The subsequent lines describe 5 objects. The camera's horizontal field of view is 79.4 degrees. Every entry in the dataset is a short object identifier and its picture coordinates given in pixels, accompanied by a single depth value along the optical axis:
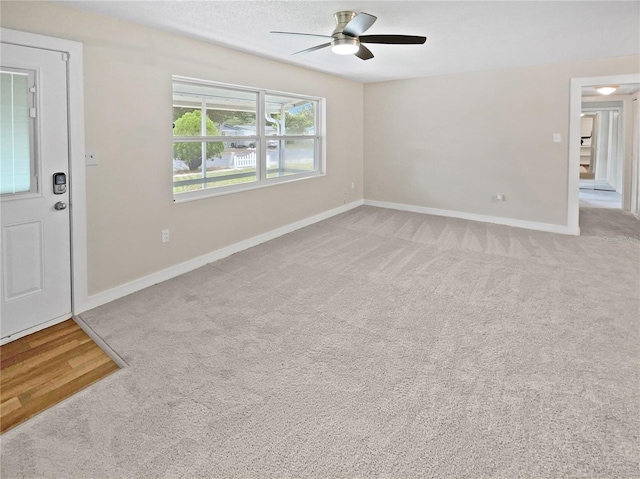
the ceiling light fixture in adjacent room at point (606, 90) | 5.75
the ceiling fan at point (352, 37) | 2.90
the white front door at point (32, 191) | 2.51
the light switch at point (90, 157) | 2.93
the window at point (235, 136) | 3.96
